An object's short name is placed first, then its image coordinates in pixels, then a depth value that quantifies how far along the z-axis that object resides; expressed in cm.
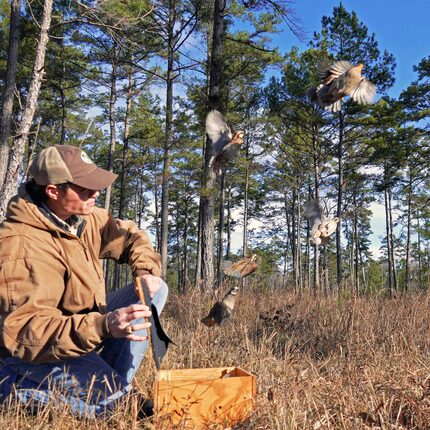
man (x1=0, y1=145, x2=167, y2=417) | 186
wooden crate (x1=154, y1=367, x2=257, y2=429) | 221
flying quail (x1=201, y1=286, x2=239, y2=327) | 434
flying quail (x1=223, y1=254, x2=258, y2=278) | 562
